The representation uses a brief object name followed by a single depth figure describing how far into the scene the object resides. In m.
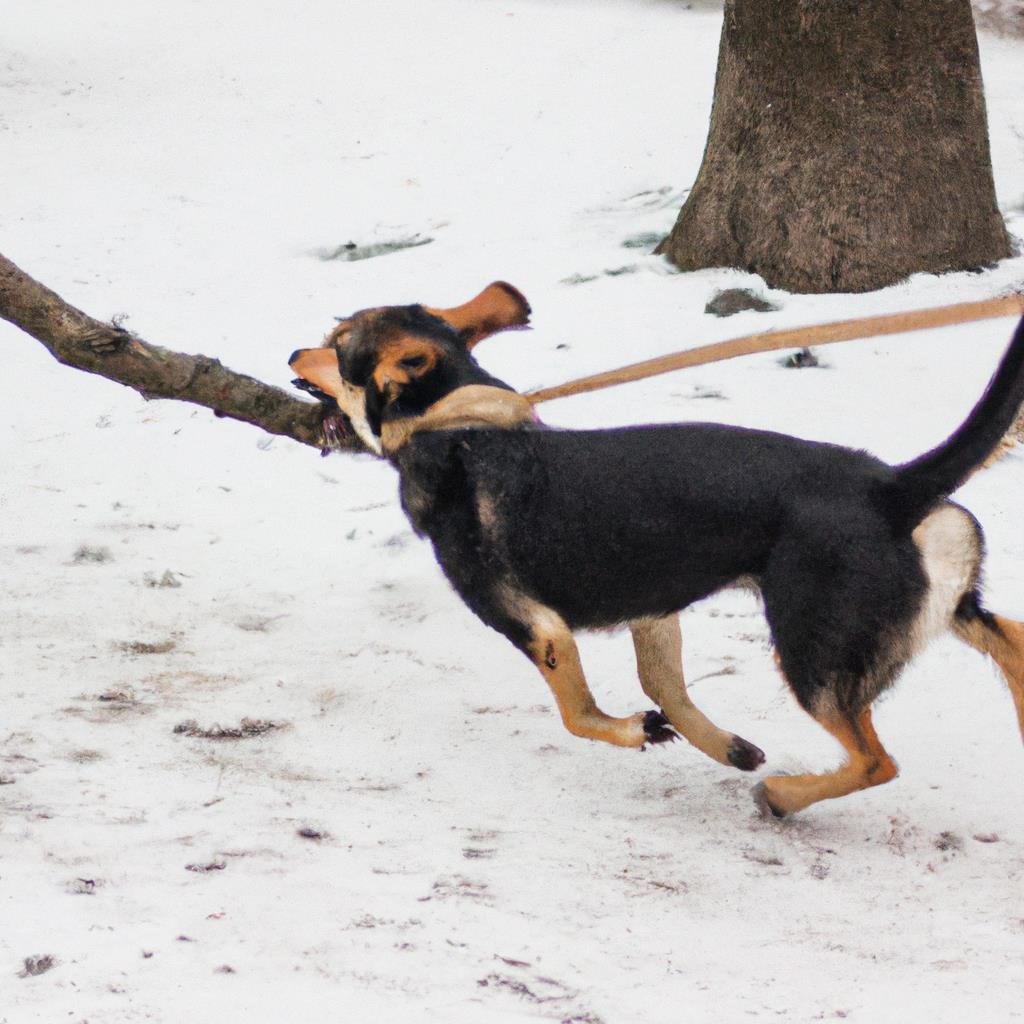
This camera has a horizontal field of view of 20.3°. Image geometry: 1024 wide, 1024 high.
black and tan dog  7.01
